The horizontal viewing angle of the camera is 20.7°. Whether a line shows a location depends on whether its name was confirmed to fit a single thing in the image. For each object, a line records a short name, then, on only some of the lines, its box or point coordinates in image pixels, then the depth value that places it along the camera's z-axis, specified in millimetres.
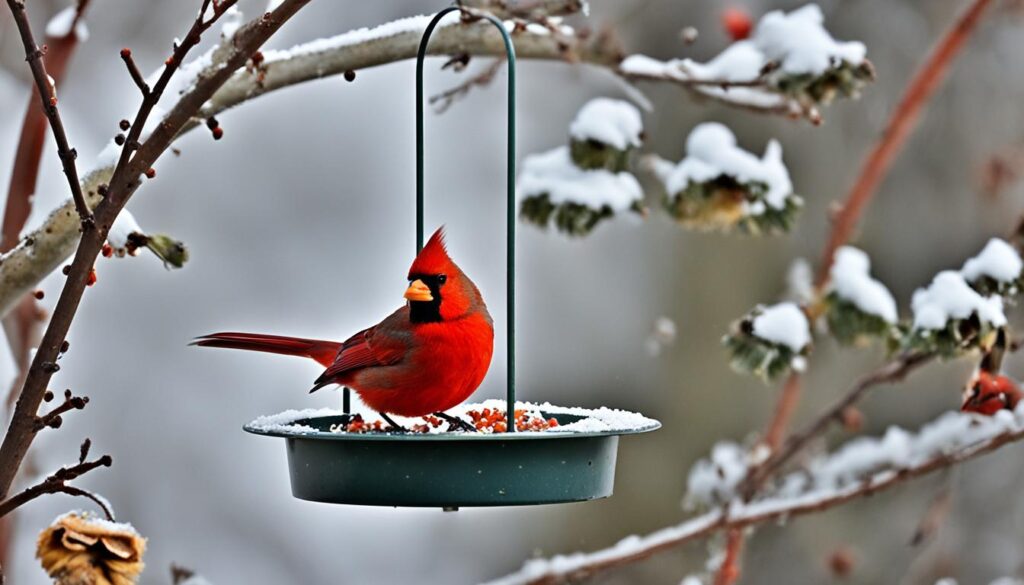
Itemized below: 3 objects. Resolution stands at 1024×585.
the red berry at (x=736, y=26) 7324
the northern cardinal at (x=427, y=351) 4586
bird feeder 4195
